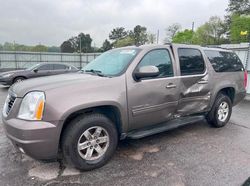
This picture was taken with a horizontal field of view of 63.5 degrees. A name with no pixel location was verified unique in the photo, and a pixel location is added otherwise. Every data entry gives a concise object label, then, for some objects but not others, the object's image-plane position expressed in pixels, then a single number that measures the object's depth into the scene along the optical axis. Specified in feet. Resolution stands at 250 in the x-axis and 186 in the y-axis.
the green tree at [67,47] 221.05
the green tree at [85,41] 222.69
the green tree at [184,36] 185.06
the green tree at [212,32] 179.73
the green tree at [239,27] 139.33
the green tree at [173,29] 215.10
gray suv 8.16
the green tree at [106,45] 230.60
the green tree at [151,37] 204.16
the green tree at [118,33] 257.01
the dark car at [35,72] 33.09
